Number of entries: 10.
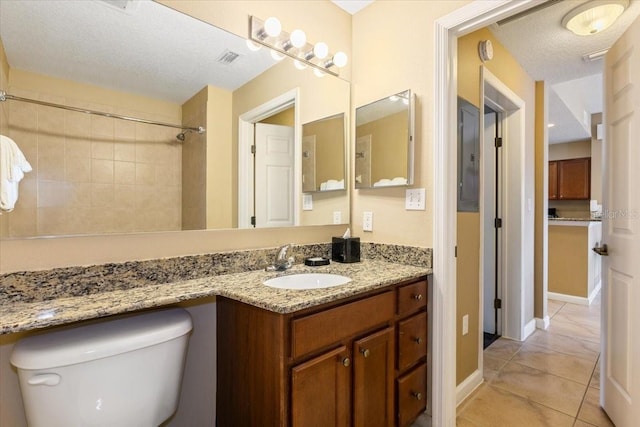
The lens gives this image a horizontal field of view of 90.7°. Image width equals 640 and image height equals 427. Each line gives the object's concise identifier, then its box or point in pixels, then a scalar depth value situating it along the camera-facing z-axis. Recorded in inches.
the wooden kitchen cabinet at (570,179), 229.0
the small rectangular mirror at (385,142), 66.4
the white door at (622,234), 57.6
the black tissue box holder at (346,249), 70.2
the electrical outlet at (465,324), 77.5
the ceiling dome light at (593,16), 76.3
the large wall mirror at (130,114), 42.4
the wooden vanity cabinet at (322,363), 40.4
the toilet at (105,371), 34.5
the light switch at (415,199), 65.7
